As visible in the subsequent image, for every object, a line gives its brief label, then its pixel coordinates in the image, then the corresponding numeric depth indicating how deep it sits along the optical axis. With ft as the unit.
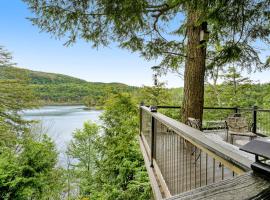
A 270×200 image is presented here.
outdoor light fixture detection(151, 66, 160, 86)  23.32
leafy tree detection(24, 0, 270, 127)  12.75
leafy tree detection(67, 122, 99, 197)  63.96
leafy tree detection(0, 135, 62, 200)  33.62
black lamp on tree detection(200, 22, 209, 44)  16.82
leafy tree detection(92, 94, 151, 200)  36.14
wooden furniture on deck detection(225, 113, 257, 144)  18.82
